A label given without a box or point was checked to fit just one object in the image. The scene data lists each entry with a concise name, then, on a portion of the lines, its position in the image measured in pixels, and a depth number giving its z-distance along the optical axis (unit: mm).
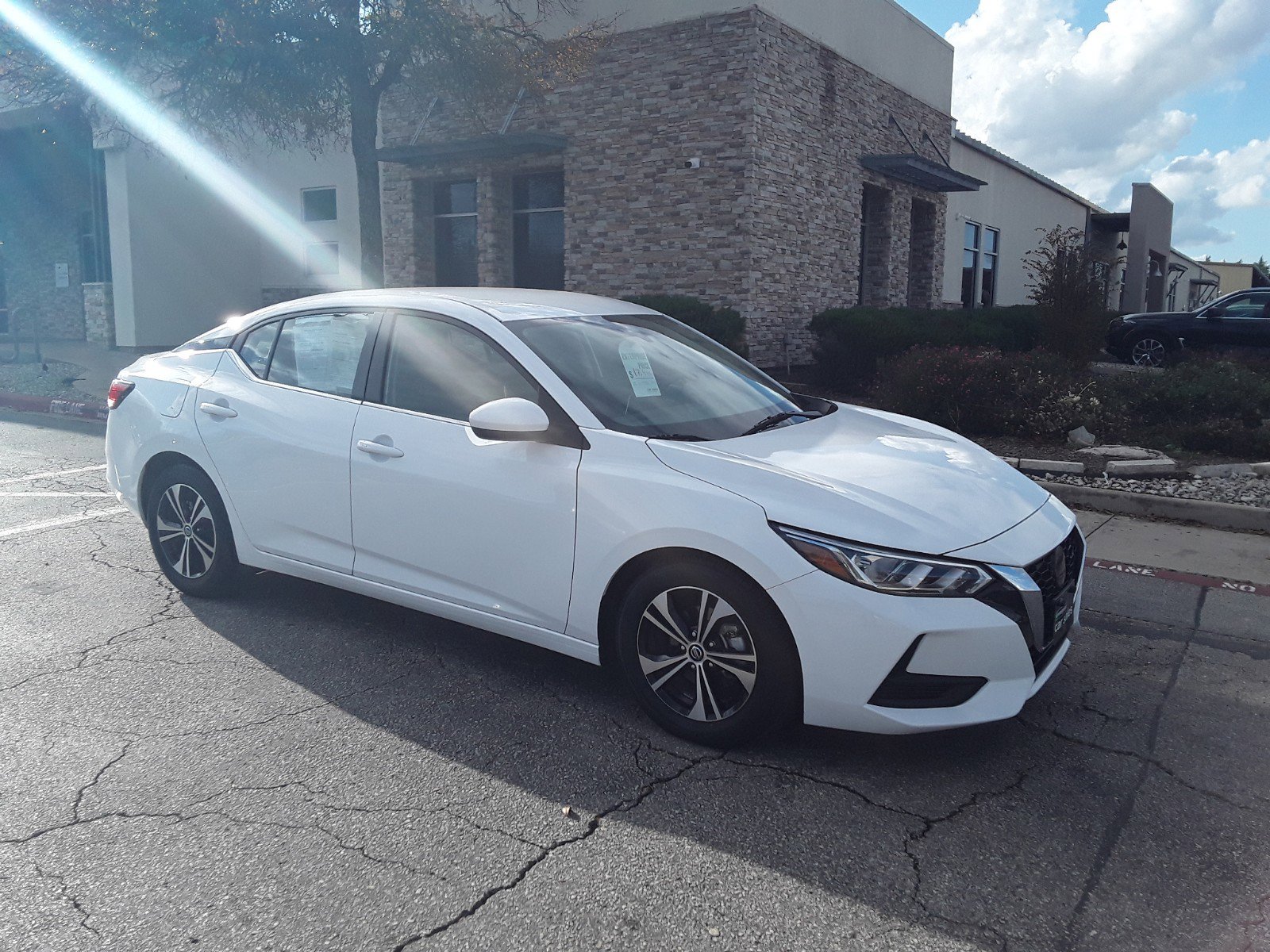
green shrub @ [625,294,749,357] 13875
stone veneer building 15367
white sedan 3277
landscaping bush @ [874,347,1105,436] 10164
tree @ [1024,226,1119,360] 13781
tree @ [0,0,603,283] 12578
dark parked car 17578
